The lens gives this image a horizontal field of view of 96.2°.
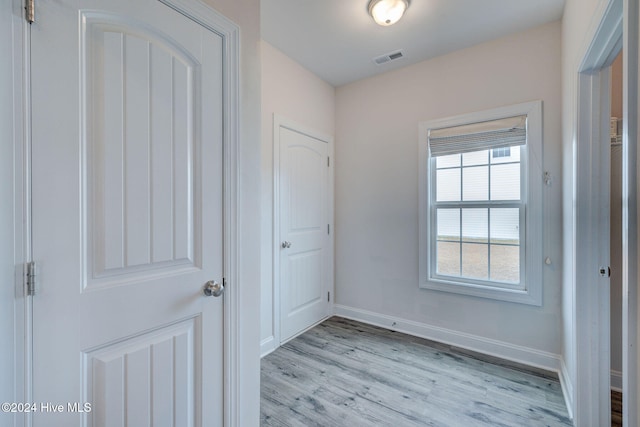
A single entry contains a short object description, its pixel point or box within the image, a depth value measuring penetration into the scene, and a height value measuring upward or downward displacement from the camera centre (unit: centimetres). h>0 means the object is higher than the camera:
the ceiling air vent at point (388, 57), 256 +142
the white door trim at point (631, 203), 80 +2
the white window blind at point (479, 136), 228 +65
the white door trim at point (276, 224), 254 -10
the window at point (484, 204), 224 +7
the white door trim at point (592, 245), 149 -18
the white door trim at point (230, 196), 120 +8
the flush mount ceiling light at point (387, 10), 190 +137
